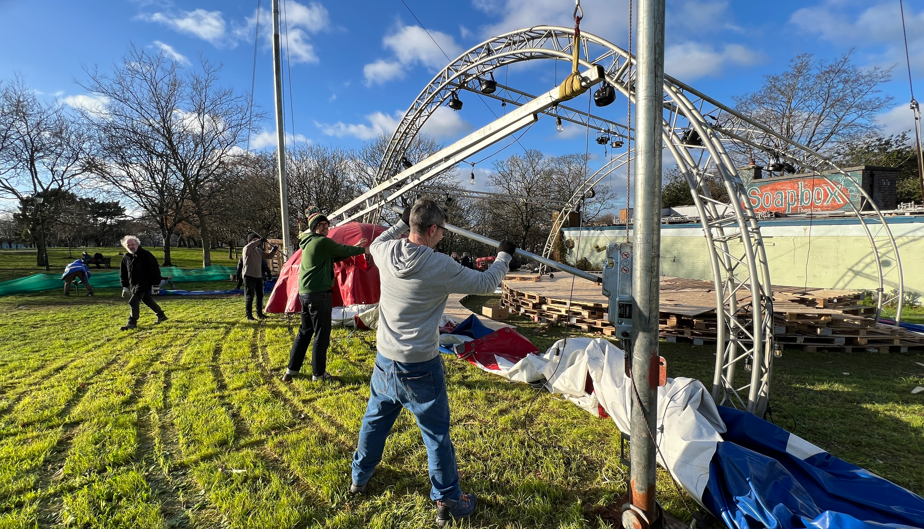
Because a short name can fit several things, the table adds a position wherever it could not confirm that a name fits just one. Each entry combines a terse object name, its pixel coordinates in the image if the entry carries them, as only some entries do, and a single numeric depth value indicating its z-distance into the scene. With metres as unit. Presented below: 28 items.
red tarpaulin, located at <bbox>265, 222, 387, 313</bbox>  7.22
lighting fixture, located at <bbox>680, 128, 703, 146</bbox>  7.56
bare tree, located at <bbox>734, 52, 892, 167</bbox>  24.56
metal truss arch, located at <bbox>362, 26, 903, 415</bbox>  4.02
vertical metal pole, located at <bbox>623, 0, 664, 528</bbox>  2.22
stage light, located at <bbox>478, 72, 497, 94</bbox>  9.42
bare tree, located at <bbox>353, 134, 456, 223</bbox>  28.47
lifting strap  4.42
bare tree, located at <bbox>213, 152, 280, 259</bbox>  25.52
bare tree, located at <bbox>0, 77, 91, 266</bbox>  19.53
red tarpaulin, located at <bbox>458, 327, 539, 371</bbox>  5.83
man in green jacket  4.88
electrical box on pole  2.33
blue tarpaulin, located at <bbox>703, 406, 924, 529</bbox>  2.34
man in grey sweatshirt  2.39
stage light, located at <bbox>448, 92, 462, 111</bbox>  10.05
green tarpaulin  12.95
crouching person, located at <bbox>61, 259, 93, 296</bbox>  12.49
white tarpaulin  2.77
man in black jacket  7.90
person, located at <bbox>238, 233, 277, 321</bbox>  8.90
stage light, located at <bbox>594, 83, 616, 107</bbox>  5.16
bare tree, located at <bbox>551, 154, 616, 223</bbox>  31.94
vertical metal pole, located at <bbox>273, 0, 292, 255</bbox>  10.16
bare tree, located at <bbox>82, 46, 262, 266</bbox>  20.66
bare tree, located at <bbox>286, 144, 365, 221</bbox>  25.94
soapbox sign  17.23
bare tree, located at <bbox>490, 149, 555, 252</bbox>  31.33
